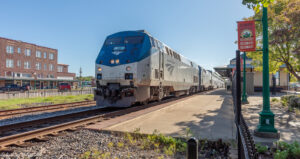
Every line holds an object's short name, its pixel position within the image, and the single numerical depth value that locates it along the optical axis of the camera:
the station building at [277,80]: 28.45
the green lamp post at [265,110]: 5.18
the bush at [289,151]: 3.48
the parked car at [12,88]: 39.59
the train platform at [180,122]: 5.38
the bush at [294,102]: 10.37
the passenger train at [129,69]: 9.77
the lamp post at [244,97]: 13.34
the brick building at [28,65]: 47.47
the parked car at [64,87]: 42.59
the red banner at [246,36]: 6.62
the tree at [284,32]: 9.48
